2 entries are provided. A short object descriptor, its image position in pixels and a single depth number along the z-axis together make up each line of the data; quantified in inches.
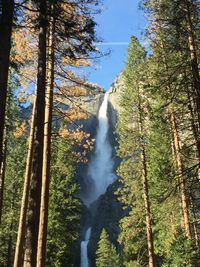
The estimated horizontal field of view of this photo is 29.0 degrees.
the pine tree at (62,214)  894.4
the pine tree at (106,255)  1822.1
